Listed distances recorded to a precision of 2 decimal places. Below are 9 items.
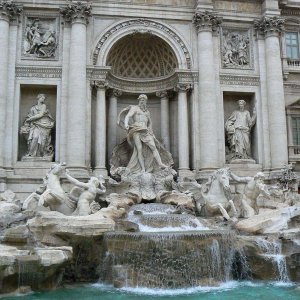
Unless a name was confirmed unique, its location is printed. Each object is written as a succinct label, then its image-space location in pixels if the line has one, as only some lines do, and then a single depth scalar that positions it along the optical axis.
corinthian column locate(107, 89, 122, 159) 22.45
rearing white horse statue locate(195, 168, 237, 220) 17.78
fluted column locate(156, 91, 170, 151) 22.75
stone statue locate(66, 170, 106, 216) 16.67
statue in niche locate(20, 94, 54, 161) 20.33
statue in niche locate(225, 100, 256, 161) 21.92
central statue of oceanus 20.30
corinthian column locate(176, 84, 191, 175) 21.22
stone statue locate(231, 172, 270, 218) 17.61
